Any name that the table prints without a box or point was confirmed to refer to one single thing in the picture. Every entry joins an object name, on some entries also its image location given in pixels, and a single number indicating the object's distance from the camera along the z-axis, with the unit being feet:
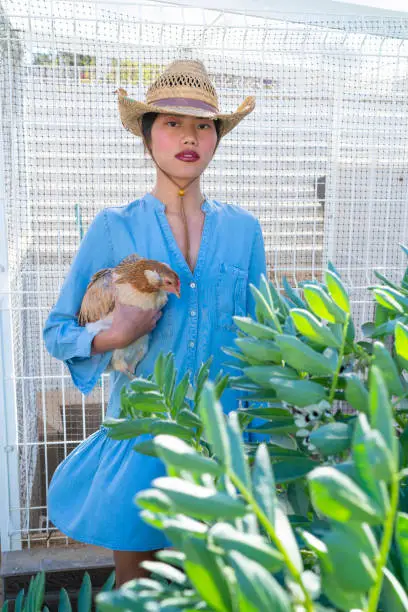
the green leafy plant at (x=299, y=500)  1.05
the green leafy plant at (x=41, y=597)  3.45
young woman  4.31
